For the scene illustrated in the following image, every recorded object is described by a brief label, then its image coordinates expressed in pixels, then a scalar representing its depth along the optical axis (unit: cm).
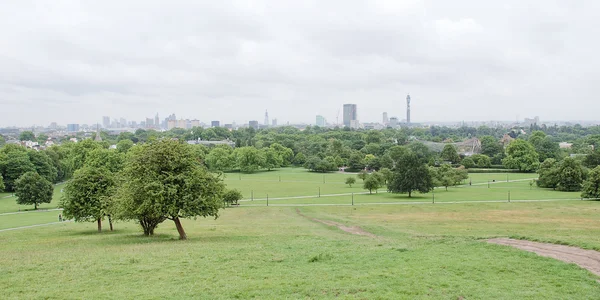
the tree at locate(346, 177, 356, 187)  7912
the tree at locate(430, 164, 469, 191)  7438
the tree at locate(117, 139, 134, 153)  11791
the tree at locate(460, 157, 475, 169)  11381
